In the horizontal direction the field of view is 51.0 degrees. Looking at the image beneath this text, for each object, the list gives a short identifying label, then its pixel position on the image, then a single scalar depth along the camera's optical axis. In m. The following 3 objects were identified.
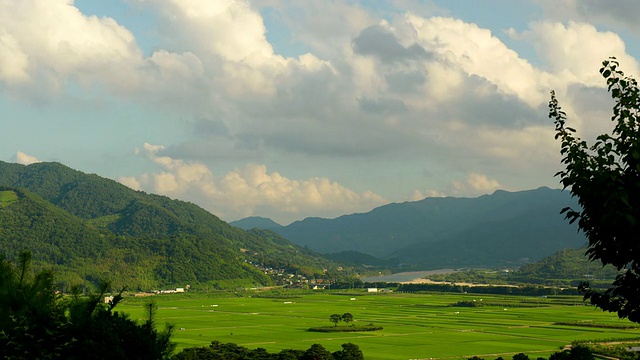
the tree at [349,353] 71.56
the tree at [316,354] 65.50
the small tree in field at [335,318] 128.88
